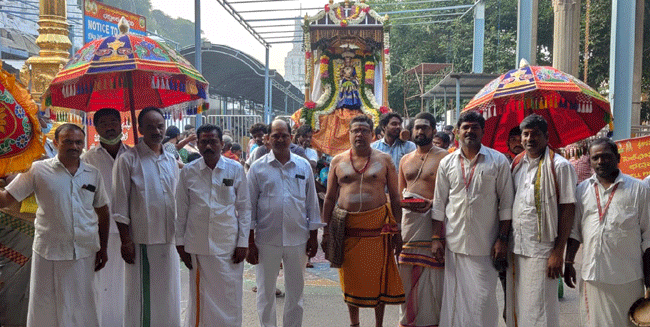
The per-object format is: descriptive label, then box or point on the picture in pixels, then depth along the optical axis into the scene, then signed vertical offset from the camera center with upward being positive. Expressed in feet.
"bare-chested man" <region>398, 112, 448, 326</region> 16.61 -3.01
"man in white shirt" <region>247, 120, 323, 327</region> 16.43 -2.46
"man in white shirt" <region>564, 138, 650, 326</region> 13.32 -2.36
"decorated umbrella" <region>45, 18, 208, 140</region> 15.58 +1.89
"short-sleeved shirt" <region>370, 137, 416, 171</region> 23.43 -0.35
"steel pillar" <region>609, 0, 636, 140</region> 30.45 +4.15
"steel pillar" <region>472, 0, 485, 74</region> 66.18 +12.11
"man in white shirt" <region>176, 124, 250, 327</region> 15.60 -2.58
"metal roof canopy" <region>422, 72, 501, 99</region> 46.01 +5.22
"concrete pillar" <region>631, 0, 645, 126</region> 40.11 +5.00
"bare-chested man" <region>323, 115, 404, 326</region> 16.93 -2.76
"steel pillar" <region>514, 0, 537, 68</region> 47.65 +9.38
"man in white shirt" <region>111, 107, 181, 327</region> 15.74 -2.58
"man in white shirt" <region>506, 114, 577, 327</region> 14.05 -2.10
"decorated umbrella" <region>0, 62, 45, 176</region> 13.39 +0.27
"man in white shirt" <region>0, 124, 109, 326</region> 14.01 -2.32
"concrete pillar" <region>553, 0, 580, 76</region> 42.42 +8.00
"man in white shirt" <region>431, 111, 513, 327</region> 15.07 -2.15
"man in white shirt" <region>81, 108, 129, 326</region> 16.87 -2.78
